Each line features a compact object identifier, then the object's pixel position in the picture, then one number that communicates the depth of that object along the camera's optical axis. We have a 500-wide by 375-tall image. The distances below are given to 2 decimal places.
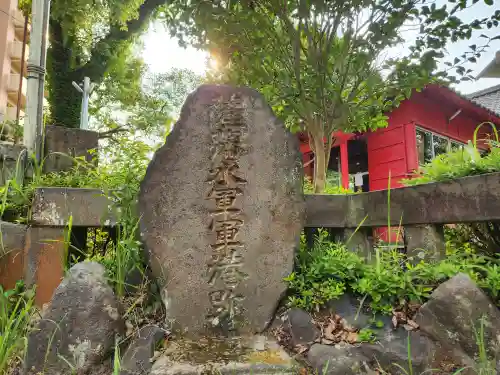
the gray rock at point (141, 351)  2.05
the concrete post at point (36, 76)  3.50
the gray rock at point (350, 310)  2.35
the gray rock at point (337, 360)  2.07
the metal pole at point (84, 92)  10.12
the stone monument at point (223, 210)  2.41
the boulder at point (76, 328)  2.09
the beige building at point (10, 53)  12.89
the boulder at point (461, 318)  2.03
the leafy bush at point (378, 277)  2.32
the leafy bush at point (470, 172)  2.44
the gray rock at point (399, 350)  2.10
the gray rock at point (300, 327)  2.31
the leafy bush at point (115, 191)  2.52
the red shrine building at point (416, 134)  8.24
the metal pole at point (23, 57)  8.82
